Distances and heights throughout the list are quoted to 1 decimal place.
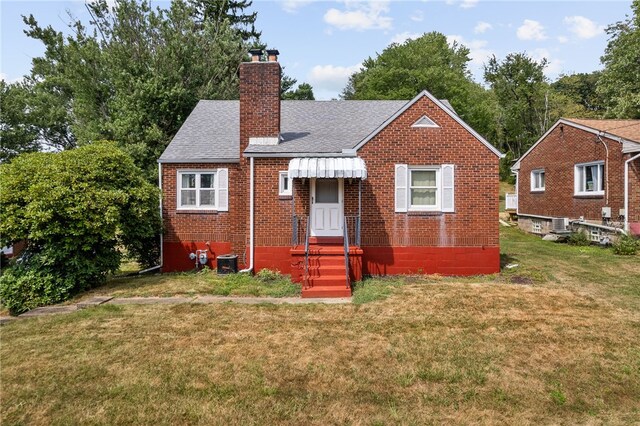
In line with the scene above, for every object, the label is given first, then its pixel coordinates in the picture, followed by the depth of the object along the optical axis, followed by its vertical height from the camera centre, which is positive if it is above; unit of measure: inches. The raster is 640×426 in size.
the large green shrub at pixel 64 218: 400.5 -0.1
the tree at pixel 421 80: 1400.1 +513.2
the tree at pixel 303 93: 1803.9 +617.2
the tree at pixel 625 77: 1146.7 +448.9
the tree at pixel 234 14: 1612.9 +885.7
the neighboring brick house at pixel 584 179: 665.0 +74.2
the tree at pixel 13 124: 1434.5 +359.5
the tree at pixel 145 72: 873.5 +379.4
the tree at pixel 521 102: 1883.6 +569.5
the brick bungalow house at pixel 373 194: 489.1 +29.3
